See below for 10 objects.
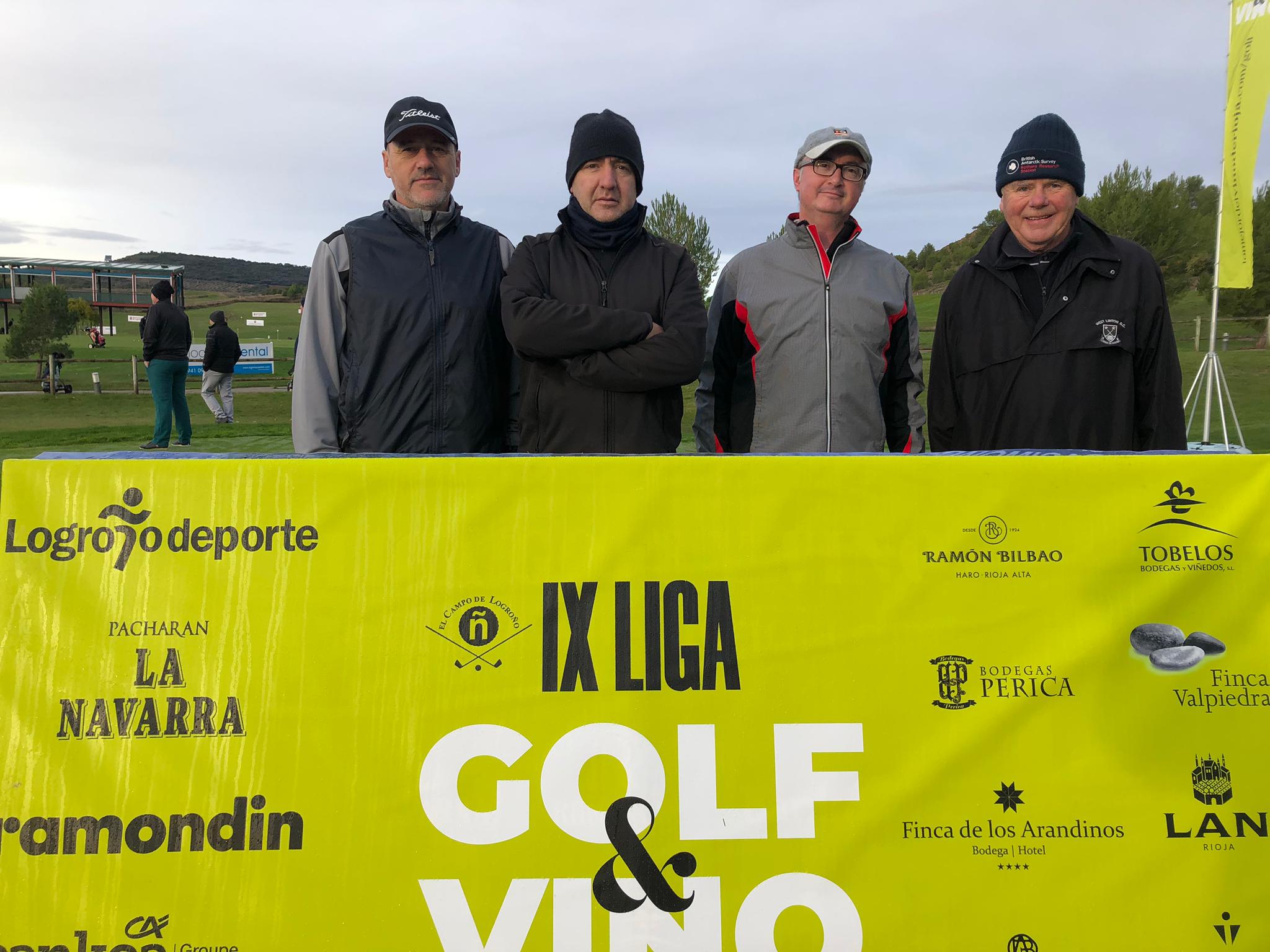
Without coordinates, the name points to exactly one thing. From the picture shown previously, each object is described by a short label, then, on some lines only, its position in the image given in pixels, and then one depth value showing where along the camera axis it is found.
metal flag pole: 9.18
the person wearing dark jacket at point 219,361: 15.98
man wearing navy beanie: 3.22
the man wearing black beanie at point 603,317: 3.03
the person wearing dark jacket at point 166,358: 11.96
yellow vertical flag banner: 8.70
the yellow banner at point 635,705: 2.04
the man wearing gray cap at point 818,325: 3.37
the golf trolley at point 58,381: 23.84
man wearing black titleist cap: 3.20
